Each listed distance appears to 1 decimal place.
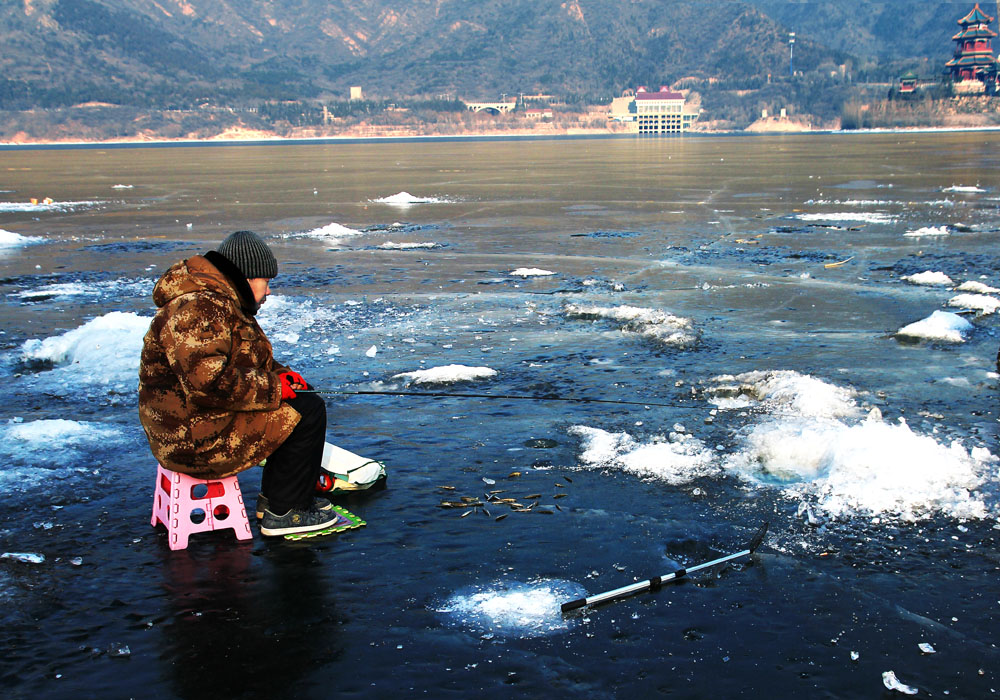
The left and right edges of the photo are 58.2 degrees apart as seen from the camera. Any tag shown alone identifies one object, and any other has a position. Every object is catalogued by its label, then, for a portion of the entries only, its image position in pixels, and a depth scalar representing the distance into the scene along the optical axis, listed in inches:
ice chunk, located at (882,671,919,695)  125.4
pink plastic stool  168.2
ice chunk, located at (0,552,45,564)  167.0
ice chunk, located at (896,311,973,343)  322.7
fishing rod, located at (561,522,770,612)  147.8
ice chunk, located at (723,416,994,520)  183.5
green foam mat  176.6
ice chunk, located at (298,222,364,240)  692.7
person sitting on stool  156.8
